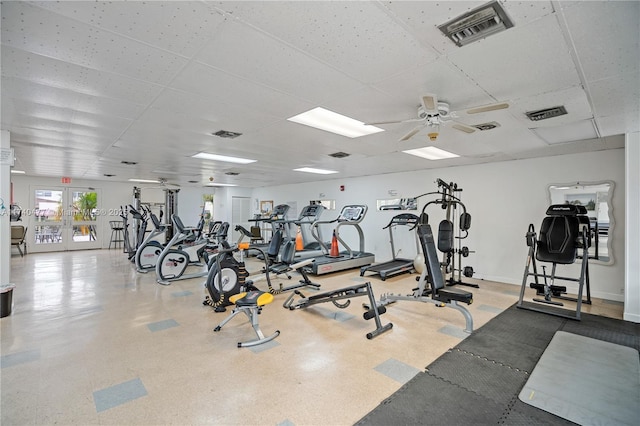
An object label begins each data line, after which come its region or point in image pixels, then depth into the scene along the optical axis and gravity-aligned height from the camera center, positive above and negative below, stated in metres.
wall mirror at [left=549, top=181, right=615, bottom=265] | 4.64 +0.10
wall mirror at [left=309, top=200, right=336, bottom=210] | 8.95 +0.34
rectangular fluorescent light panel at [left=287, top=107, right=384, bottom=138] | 3.22 +1.09
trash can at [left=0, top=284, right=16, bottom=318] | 3.58 -1.09
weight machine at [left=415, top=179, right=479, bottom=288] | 4.77 -0.35
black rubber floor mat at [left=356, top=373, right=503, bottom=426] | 1.89 -1.31
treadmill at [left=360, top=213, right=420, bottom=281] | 5.94 -1.09
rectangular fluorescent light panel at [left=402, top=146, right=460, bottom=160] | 4.97 +1.10
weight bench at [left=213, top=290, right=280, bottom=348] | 3.03 -0.96
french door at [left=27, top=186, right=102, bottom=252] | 9.24 -0.26
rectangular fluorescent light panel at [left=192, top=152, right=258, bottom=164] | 5.36 +1.06
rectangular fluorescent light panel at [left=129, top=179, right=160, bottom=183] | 9.51 +1.04
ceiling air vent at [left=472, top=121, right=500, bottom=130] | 3.42 +1.08
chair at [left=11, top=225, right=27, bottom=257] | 8.13 -0.69
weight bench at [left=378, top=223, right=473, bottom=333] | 3.33 -0.89
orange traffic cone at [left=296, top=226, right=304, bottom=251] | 8.52 -0.82
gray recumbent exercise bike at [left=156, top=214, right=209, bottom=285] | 5.44 -0.94
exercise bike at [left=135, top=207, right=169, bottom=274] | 6.27 -0.87
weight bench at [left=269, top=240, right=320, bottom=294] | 4.78 -1.00
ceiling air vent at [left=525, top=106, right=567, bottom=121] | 2.91 +1.06
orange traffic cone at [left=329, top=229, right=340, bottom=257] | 6.84 -0.82
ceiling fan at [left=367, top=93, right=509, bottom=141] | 2.41 +0.96
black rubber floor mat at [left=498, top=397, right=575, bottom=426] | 1.90 -1.33
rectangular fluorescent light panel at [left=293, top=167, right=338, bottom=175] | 6.92 +1.07
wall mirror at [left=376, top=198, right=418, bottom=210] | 6.46 +0.29
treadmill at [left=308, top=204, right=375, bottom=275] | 6.10 -0.98
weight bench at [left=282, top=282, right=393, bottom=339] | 3.22 -1.03
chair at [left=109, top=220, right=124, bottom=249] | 10.35 -0.72
